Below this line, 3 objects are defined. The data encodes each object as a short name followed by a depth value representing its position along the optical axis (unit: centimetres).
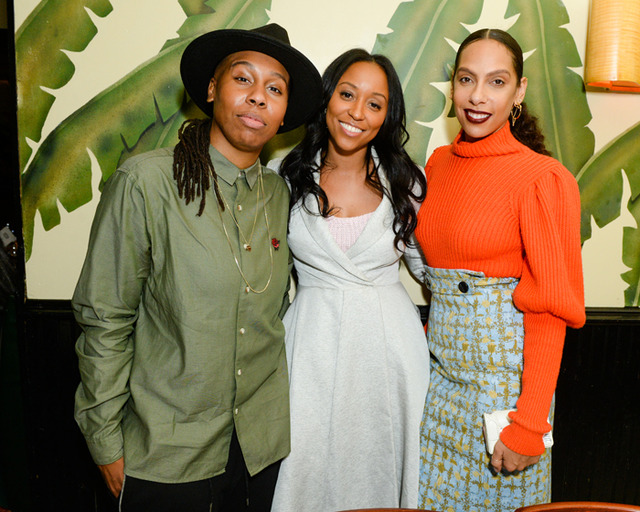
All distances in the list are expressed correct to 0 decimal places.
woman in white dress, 179
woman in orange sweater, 149
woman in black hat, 142
